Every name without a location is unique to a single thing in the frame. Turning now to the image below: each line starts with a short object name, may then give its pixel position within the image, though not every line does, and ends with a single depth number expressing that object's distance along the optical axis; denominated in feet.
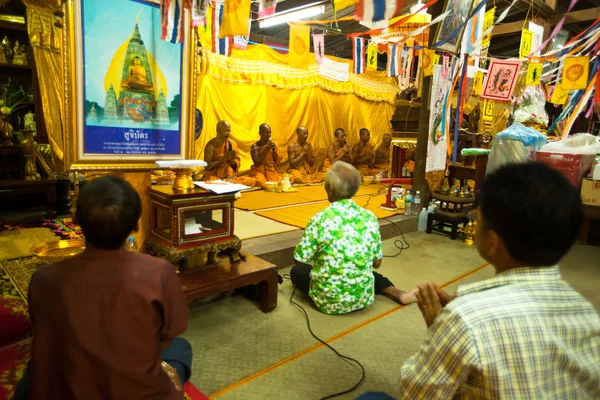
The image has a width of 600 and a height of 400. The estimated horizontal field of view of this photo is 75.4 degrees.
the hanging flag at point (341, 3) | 10.30
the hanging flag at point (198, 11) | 8.75
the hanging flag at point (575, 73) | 18.27
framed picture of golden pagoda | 7.23
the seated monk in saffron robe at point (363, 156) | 30.13
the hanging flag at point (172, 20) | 8.02
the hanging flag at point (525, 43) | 20.26
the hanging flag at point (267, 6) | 10.08
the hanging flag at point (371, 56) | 22.07
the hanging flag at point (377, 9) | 9.09
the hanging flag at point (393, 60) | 21.59
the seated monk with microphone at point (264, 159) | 23.77
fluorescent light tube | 23.96
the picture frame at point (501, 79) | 17.26
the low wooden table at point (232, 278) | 7.70
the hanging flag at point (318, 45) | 19.08
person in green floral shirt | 8.38
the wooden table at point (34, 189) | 13.51
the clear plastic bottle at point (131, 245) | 7.77
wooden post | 16.76
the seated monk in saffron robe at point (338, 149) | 27.99
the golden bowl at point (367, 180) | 26.48
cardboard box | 15.16
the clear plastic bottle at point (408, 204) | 17.12
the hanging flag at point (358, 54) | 21.06
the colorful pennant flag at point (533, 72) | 19.34
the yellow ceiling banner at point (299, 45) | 17.52
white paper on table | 8.05
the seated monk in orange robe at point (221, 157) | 20.57
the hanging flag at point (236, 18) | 10.75
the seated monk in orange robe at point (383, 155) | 31.45
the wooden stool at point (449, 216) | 15.90
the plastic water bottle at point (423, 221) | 16.97
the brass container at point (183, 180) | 8.11
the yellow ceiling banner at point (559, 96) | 23.40
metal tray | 7.90
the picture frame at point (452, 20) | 13.51
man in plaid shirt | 2.78
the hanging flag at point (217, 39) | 14.65
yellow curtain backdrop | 24.63
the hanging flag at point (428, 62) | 16.76
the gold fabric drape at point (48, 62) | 15.62
